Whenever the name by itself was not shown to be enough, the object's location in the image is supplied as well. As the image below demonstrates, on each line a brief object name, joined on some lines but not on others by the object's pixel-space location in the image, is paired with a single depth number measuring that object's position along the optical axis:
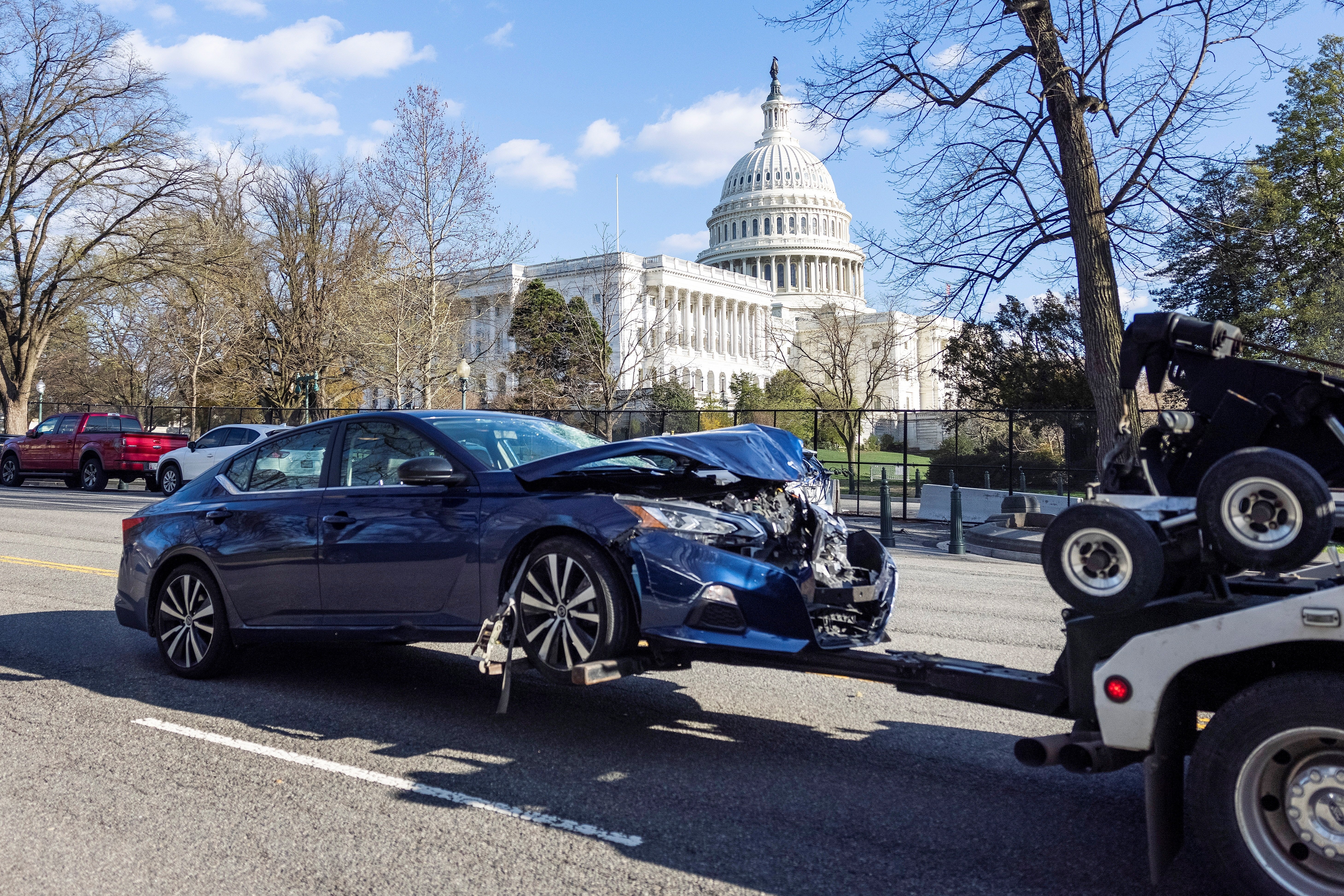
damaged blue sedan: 4.75
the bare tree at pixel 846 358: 32.41
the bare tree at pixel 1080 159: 16.23
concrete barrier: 22.39
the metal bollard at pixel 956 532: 15.95
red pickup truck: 27.38
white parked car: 25.27
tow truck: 3.03
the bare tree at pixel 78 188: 34.78
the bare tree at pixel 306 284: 40.62
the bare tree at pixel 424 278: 33.38
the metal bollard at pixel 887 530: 16.22
